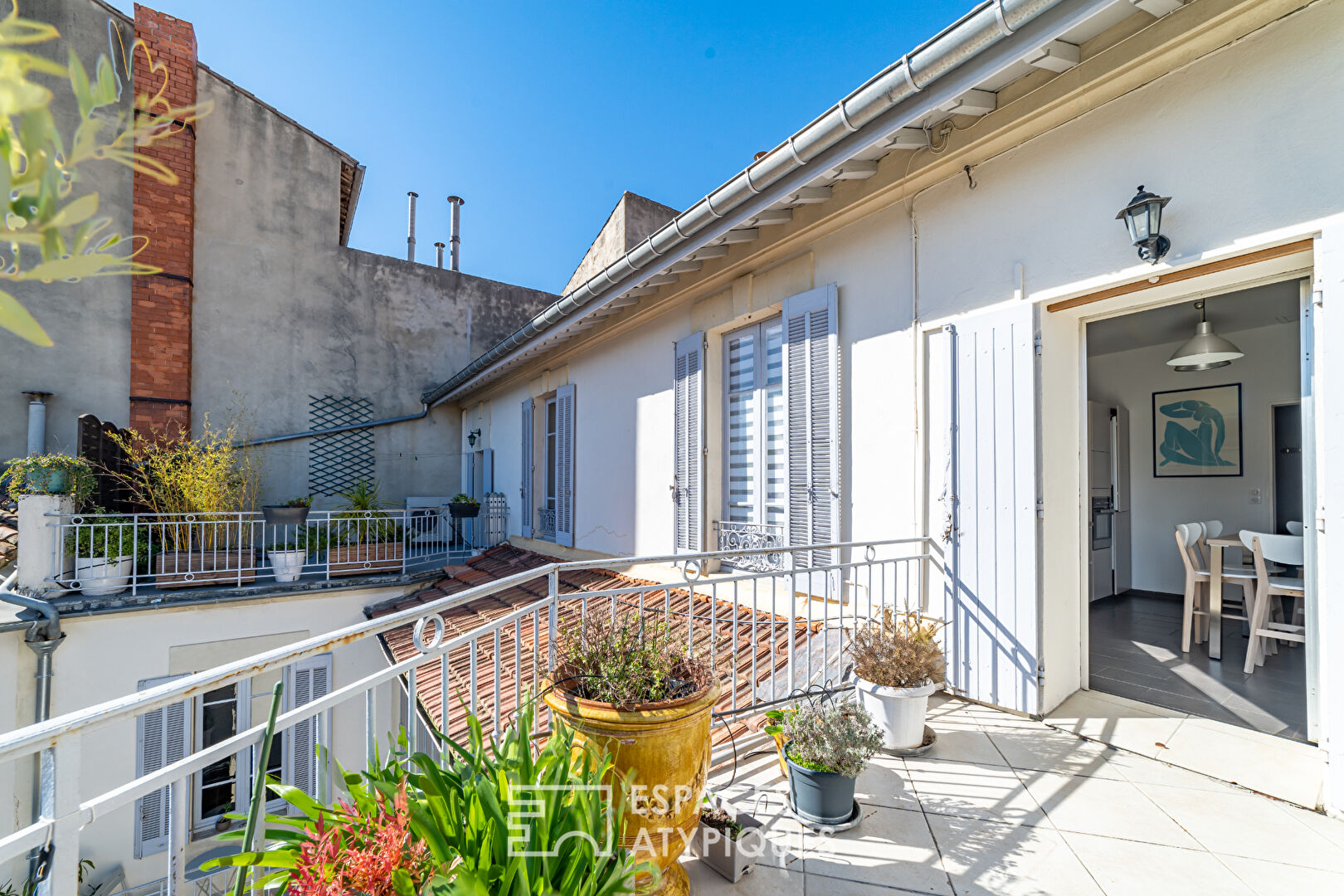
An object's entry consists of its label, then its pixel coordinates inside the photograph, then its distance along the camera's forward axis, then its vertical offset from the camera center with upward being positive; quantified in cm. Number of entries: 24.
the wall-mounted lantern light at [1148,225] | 279 +107
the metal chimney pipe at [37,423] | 862 +45
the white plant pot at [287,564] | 680 -116
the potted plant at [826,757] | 233 -110
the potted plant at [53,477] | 618 -21
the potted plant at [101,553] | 603 -96
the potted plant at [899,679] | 294 -103
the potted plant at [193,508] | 679 -61
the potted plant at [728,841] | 211 -130
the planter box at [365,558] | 734 -120
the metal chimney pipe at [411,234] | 1451 +518
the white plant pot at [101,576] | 601 -116
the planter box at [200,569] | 659 -121
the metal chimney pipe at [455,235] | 1434 +511
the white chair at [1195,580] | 438 -82
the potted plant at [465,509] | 997 -78
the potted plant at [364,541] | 741 -106
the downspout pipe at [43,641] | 540 -160
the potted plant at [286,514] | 780 -70
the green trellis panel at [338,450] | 1080 +16
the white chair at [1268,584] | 387 -74
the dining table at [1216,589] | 425 -86
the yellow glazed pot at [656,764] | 191 -95
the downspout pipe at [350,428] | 1037 +53
